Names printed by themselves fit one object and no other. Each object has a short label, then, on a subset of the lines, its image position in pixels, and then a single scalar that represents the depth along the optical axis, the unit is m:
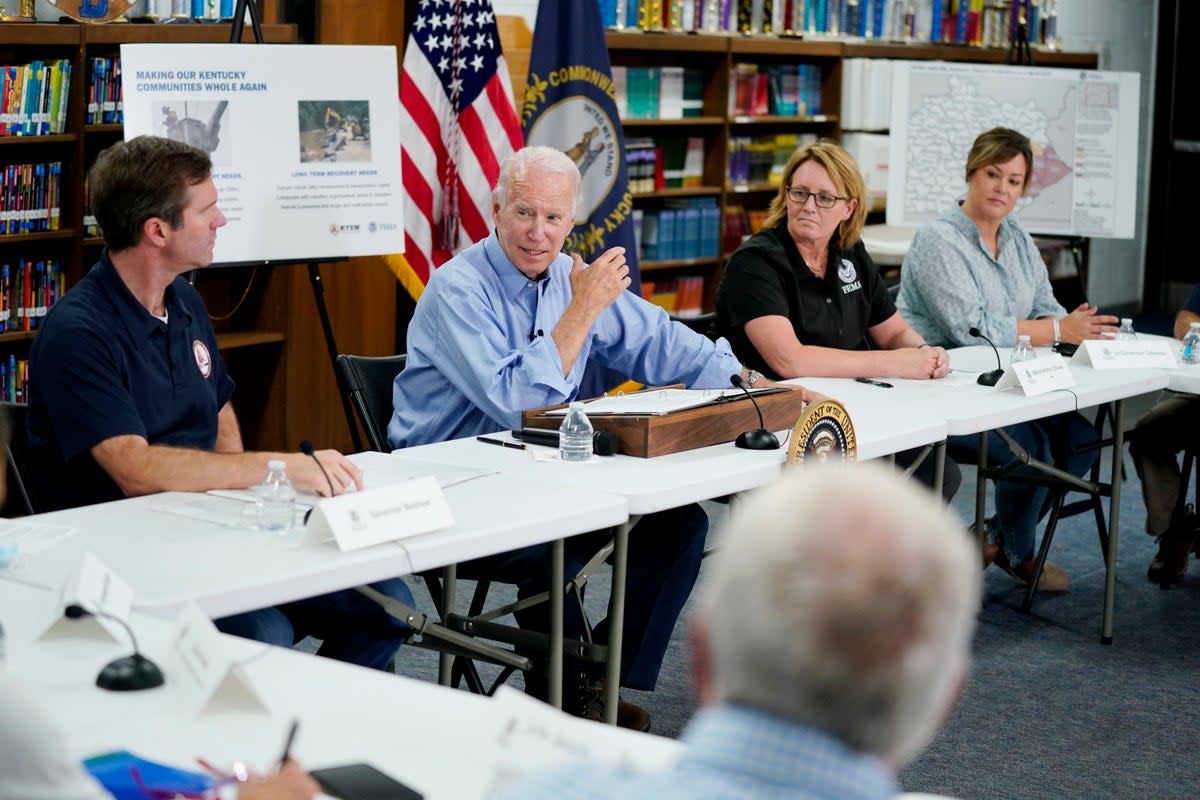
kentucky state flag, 5.43
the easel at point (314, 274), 4.57
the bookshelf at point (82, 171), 4.84
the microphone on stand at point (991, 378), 3.87
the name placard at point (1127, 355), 4.22
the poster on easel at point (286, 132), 4.39
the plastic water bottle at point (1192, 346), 4.32
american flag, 5.22
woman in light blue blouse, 4.48
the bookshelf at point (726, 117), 7.31
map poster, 6.56
